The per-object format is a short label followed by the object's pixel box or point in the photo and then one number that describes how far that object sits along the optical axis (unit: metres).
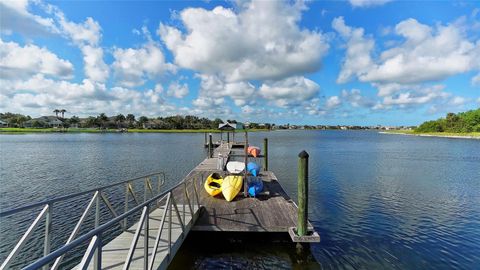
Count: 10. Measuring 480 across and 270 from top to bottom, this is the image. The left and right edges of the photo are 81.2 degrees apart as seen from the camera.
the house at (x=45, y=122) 142.88
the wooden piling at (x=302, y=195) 8.73
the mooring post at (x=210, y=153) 26.87
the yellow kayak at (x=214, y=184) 12.35
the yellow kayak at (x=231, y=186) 11.81
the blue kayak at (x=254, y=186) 12.39
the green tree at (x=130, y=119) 161.12
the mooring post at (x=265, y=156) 22.52
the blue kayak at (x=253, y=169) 16.49
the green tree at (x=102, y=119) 150.75
